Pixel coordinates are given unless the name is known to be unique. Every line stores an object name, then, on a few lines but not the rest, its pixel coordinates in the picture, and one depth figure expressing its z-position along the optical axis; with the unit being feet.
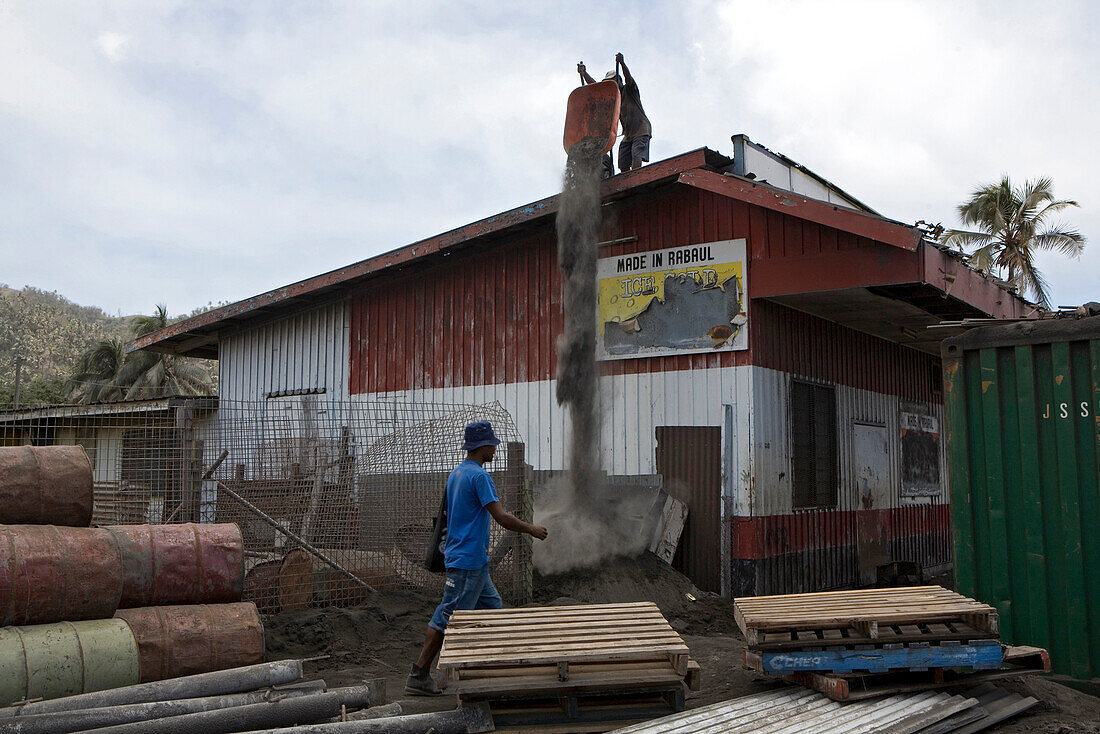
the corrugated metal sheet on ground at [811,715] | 17.93
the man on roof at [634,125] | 44.75
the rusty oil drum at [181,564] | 22.59
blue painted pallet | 20.01
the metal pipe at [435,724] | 17.66
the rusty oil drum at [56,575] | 19.75
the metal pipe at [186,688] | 18.37
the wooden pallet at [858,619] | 20.34
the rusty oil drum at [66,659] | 18.99
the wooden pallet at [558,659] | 18.19
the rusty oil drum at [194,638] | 21.45
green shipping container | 22.56
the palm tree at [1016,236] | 104.32
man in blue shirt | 21.49
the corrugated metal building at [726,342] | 35.81
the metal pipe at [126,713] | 16.96
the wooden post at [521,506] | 32.14
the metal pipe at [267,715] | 17.34
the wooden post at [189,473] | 28.50
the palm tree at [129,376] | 116.98
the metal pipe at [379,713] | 18.51
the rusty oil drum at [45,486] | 21.04
